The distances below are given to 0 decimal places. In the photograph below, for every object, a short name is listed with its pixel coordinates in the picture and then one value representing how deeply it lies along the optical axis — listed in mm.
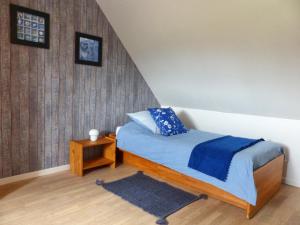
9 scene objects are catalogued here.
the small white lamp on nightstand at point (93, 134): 3158
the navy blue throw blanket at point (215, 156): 2340
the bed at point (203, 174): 2240
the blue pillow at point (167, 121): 3230
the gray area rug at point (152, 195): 2312
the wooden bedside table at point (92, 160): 2967
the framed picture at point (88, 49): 3097
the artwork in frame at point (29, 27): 2525
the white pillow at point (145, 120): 3297
